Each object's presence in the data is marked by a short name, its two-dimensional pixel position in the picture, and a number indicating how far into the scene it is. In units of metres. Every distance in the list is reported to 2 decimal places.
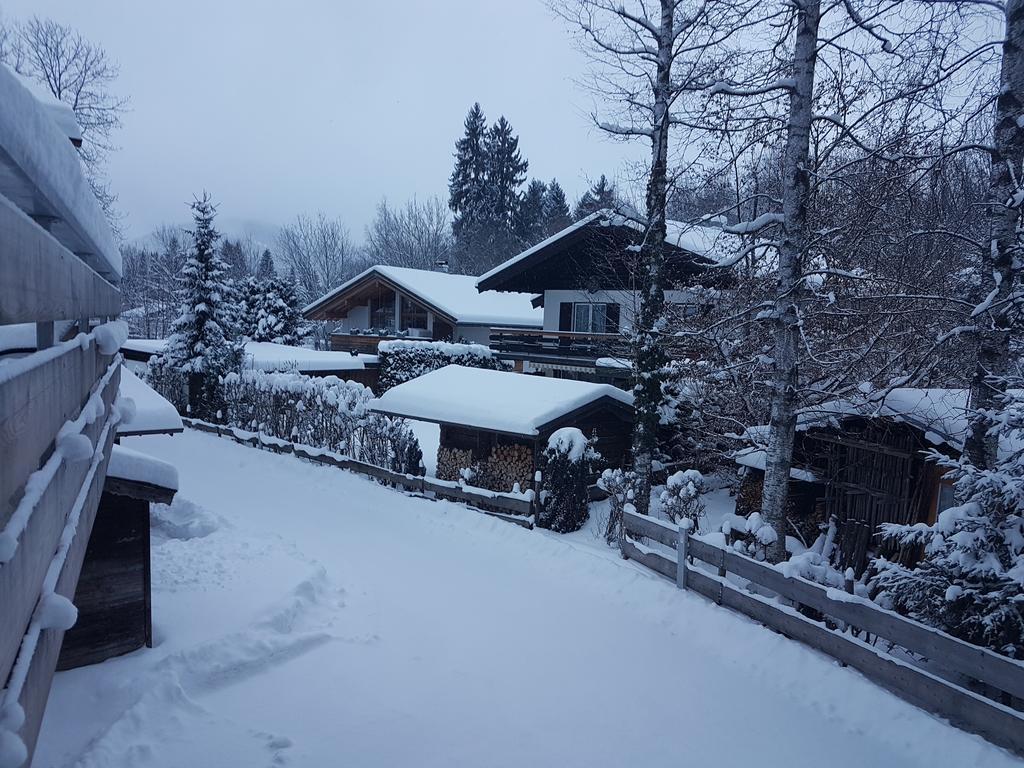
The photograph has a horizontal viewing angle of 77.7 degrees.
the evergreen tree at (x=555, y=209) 61.38
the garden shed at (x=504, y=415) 14.16
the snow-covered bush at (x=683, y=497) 12.02
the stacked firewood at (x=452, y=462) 15.32
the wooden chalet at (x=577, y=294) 18.34
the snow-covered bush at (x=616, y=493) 12.36
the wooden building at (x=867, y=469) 9.41
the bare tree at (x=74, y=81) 23.94
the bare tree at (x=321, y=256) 70.62
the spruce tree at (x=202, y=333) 22.67
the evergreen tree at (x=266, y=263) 58.09
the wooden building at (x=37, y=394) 1.47
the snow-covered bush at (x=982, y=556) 6.44
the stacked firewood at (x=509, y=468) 14.31
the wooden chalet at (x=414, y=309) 33.12
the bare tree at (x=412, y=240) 64.69
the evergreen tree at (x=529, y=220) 64.12
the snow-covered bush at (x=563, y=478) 13.10
